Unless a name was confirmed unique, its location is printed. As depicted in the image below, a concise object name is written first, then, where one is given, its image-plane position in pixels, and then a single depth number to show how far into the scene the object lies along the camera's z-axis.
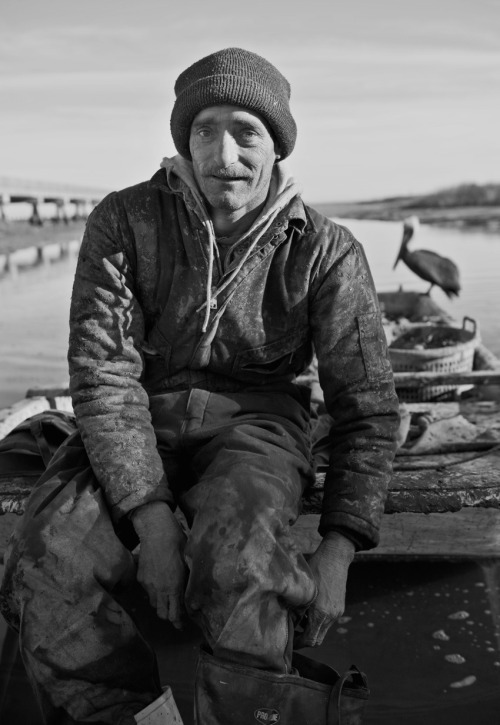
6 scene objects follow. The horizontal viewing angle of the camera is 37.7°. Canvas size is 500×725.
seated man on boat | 1.77
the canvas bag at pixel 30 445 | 2.50
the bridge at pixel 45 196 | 44.34
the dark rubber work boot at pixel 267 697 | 1.66
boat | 2.51
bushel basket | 4.89
